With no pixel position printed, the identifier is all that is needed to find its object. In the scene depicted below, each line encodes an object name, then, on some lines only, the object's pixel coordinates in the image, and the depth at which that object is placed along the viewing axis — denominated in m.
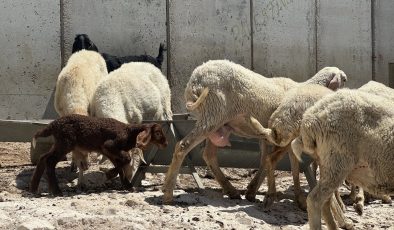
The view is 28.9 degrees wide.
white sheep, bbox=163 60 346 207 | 8.31
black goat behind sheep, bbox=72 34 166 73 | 12.25
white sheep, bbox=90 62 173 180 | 9.38
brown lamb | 8.22
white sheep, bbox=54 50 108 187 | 9.51
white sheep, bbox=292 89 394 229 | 6.66
